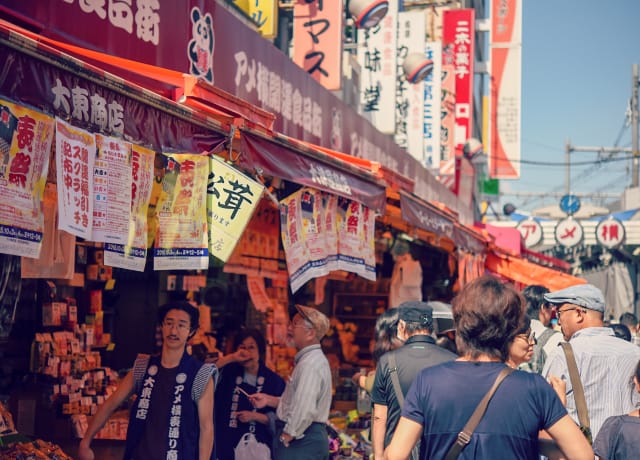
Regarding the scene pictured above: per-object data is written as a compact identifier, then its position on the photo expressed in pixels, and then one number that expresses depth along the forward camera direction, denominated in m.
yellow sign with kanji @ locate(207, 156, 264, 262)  5.27
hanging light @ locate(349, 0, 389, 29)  13.88
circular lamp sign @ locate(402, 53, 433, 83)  17.38
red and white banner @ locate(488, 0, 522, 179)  27.94
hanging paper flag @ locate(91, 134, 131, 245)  4.46
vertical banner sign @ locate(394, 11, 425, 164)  19.33
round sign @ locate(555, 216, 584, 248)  29.03
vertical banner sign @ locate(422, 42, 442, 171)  19.31
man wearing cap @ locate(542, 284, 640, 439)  5.18
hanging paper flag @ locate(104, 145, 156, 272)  4.75
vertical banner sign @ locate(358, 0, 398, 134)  16.59
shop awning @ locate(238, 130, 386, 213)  5.64
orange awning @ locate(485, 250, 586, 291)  15.38
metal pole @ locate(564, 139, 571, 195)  69.62
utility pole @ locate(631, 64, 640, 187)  40.34
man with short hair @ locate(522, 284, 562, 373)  6.72
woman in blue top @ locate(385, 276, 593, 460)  3.30
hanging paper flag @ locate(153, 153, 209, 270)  5.14
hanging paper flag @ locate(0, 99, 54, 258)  3.78
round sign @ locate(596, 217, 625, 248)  28.55
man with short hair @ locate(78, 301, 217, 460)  5.16
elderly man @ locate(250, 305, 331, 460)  6.40
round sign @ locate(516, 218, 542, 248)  30.39
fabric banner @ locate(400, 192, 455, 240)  8.78
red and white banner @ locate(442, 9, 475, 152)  23.09
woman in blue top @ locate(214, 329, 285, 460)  6.95
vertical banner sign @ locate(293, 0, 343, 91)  12.37
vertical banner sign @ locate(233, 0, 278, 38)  11.51
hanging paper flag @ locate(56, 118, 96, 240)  4.09
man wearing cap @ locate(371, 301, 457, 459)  5.20
